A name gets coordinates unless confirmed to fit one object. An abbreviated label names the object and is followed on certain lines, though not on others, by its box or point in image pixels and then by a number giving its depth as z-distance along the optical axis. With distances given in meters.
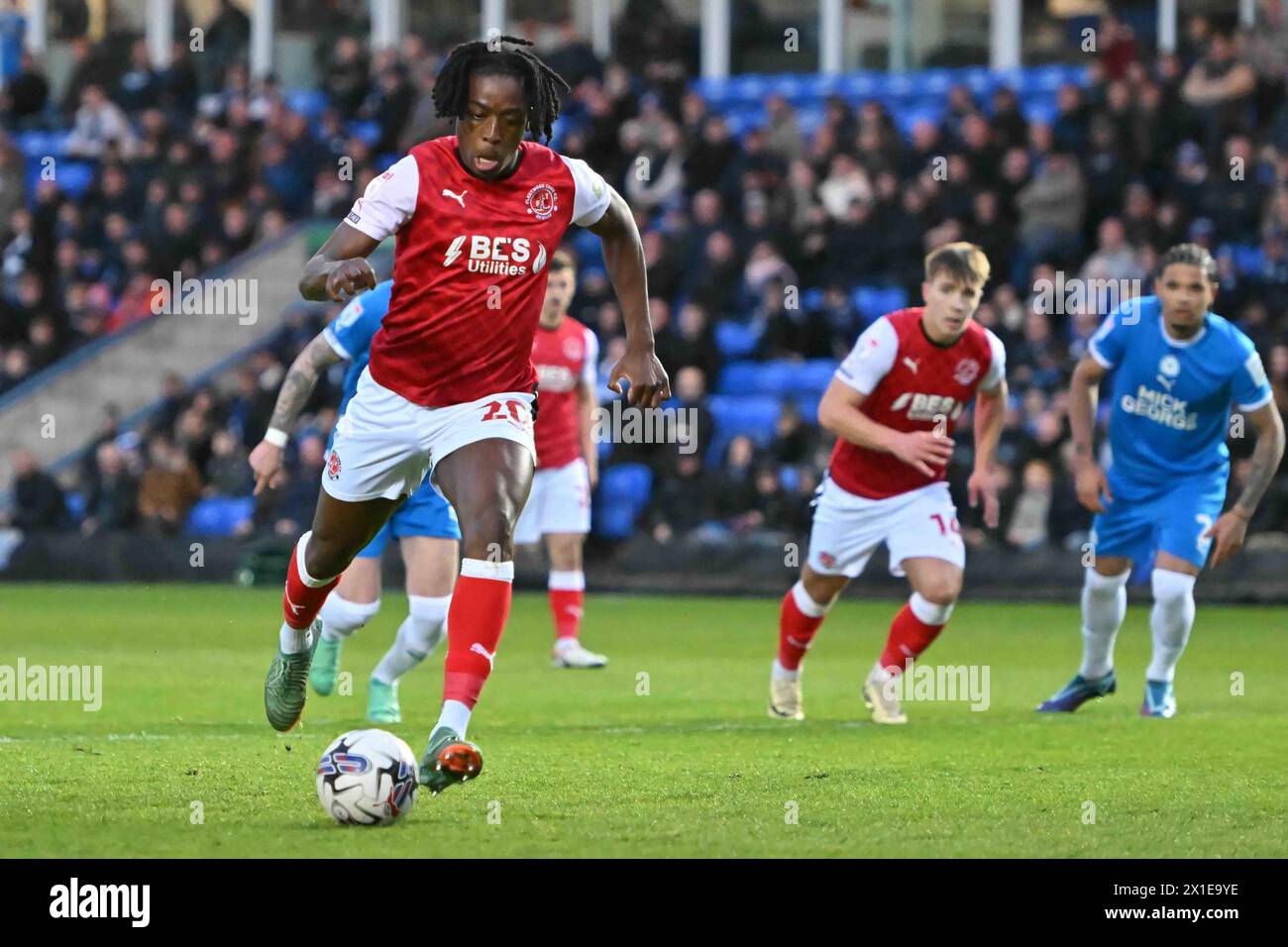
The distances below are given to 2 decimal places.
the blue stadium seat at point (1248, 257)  19.70
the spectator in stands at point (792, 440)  19.88
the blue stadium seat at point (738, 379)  21.77
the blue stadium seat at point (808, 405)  20.83
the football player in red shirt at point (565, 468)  13.48
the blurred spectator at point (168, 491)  22.47
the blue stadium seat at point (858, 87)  25.62
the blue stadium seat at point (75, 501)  23.48
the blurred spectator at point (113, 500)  22.81
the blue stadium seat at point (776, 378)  21.33
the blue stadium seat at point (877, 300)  21.47
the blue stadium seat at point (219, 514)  22.55
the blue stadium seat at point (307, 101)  28.80
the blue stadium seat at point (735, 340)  22.11
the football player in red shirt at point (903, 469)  9.96
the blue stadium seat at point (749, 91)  26.41
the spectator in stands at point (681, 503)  19.92
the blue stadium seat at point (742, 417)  21.31
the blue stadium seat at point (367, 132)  25.88
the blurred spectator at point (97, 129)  27.86
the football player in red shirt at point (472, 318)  7.03
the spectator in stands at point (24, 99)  29.16
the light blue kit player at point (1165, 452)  10.41
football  6.48
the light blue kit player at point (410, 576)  9.43
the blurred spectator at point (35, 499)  22.72
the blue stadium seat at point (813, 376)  21.02
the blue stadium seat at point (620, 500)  20.58
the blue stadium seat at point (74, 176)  27.88
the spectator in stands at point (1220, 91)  20.20
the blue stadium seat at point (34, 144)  29.25
